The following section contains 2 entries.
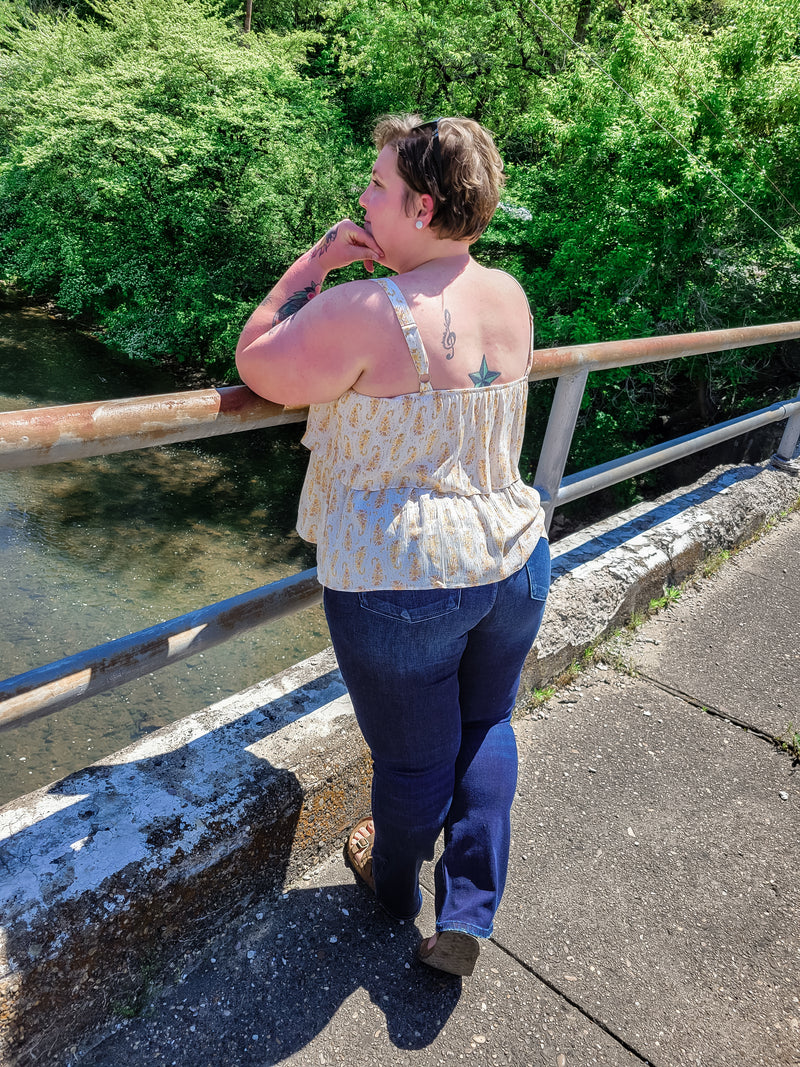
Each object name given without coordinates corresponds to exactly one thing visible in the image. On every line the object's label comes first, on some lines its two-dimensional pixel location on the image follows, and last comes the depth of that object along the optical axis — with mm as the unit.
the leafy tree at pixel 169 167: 13258
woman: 1296
